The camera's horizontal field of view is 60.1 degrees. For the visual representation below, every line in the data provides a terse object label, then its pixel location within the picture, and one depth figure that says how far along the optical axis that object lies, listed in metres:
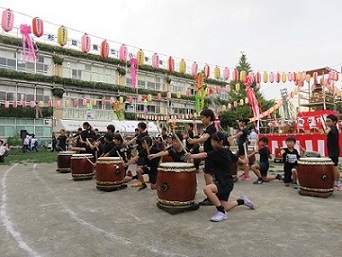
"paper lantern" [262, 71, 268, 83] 16.41
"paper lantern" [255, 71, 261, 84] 16.78
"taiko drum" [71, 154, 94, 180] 7.83
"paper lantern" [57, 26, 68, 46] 13.29
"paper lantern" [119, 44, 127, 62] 15.01
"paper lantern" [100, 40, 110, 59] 14.70
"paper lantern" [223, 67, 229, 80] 17.19
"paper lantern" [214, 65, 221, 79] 16.47
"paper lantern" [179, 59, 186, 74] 16.33
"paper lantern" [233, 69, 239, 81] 17.24
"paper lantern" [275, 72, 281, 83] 16.48
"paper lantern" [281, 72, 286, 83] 16.41
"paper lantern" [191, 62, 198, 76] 17.97
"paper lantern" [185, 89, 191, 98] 35.10
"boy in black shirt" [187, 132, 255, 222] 4.44
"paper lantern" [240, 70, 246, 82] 16.65
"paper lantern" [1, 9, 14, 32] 11.97
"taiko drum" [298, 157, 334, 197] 5.38
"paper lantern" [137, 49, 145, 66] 15.13
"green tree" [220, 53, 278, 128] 34.88
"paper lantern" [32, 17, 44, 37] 12.32
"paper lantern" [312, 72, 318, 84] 17.62
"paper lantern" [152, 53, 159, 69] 16.58
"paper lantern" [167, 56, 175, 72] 16.62
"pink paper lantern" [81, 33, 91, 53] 14.32
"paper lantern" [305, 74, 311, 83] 16.83
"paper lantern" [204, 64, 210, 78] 17.72
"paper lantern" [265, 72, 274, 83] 16.55
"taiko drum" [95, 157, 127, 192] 6.39
